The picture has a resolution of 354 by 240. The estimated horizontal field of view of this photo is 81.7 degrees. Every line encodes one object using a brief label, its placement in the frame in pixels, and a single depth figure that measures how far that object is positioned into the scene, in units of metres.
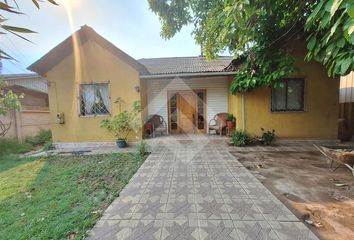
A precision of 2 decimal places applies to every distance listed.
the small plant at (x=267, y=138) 7.63
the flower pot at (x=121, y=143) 8.06
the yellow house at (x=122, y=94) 7.74
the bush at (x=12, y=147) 8.30
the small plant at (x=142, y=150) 6.68
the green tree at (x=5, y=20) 1.05
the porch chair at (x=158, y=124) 9.71
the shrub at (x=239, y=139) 7.58
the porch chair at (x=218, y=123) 9.48
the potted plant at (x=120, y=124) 7.99
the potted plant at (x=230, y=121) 9.02
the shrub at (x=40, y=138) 10.09
